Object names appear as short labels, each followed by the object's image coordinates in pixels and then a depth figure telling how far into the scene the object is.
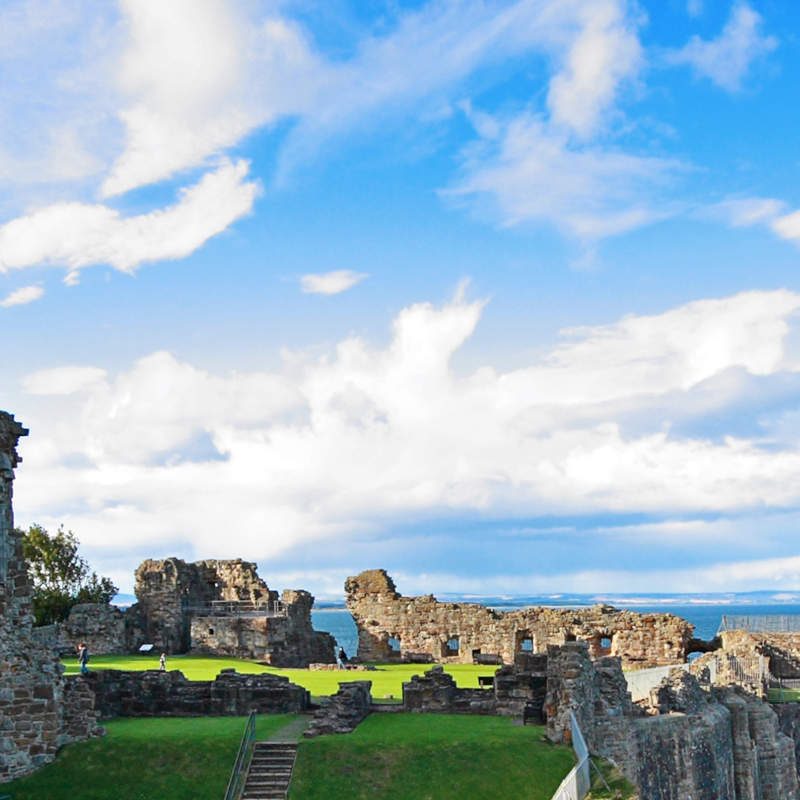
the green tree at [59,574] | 61.97
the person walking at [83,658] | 36.38
